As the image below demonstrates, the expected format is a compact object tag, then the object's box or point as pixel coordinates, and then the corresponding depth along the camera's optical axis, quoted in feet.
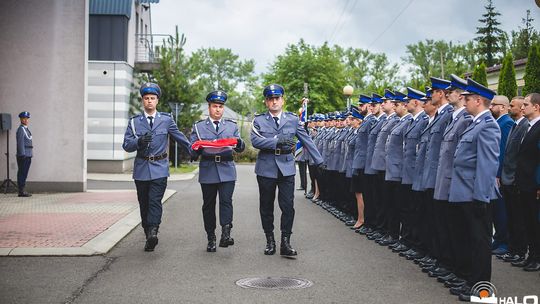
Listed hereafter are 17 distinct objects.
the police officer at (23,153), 54.65
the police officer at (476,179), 21.38
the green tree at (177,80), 104.58
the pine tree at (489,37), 249.55
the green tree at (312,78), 160.04
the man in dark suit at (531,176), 26.91
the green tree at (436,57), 275.18
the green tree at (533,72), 80.12
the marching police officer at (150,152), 29.89
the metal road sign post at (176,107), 100.73
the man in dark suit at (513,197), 28.40
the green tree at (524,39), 225.15
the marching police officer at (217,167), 30.37
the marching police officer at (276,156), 29.01
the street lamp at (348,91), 103.76
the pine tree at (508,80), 85.05
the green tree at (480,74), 90.22
